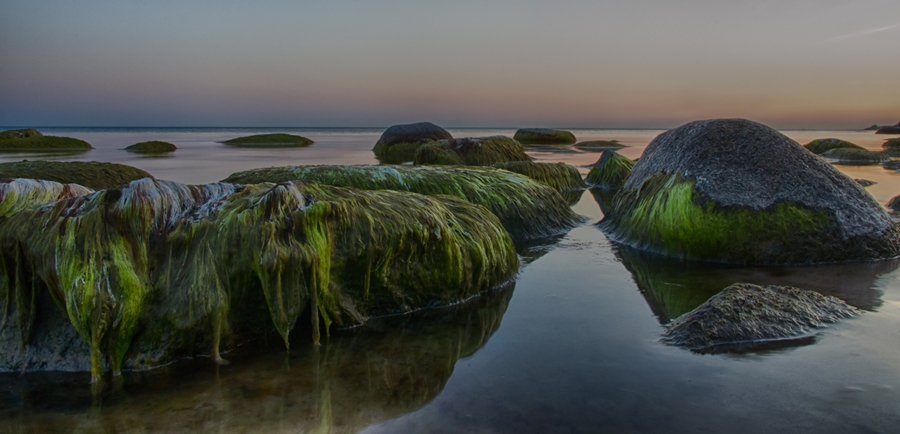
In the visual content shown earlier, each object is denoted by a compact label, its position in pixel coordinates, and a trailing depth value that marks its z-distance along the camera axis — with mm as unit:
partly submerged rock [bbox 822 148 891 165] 18005
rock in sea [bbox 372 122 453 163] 21297
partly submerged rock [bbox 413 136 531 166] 14000
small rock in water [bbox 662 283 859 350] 3205
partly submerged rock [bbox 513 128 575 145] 33688
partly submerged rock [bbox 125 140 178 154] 21941
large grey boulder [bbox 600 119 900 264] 5141
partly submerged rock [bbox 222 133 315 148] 30411
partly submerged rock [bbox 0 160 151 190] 7233
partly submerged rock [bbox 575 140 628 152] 28147
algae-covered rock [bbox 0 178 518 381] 2973
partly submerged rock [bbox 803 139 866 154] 21328
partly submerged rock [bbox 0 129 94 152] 20233
